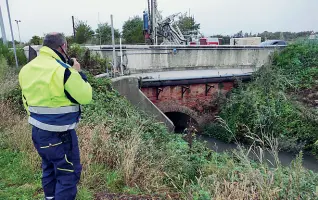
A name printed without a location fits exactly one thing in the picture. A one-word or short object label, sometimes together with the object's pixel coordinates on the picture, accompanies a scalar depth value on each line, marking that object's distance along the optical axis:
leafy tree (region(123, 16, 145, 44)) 26.23
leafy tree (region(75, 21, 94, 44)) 22.20
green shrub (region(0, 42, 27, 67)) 9.83
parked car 20.81
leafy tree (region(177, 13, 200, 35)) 32.48
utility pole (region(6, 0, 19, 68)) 9.62
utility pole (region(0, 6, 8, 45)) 10.90
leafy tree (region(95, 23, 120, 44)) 25.56
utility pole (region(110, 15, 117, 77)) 10.11
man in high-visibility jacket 2.58
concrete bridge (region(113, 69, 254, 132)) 9.29
